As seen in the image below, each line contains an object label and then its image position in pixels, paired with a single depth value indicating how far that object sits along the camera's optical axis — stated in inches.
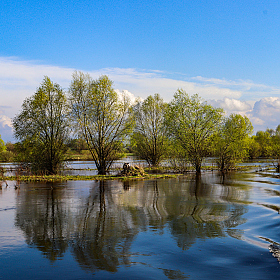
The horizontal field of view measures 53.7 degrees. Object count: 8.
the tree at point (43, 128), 1357.0
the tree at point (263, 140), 3526.1
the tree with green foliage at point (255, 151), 3078.0
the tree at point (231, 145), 1592.0
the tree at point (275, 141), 2585.6
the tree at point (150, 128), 1995.6
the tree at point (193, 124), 1398.9
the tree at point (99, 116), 1400.1
